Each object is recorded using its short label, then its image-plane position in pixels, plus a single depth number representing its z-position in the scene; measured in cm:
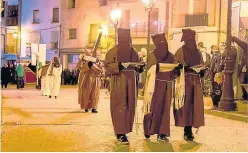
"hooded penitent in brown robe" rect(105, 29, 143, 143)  848
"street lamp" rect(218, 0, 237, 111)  1476
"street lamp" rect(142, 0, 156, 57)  1891
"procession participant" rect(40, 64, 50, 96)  2161
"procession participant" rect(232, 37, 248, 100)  1495
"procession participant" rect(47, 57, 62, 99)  2069
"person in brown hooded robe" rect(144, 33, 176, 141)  865
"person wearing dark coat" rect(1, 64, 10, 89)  3265
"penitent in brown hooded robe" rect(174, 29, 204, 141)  881
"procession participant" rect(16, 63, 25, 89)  3045
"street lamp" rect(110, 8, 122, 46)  2372
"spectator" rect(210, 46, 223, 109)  1566
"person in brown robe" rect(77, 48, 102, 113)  1413
